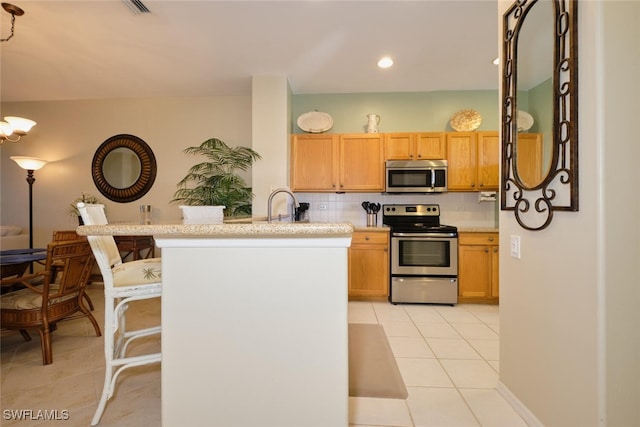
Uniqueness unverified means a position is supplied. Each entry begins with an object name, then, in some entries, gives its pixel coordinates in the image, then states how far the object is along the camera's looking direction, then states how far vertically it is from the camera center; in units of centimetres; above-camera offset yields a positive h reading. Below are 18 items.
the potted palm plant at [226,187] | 301 +34
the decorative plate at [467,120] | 357 +134
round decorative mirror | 402 +74
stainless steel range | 314 -60
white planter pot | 207 +2
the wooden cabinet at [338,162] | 351 +74
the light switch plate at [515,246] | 148 -17
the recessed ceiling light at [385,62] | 291 +178
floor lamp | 364 +69
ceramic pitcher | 359 +131
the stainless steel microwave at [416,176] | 338 +53
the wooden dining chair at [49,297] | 197 -67
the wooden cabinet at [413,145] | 346 +95
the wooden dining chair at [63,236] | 313 -26
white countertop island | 102 -46
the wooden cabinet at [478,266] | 316 -61
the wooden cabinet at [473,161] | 339 +73
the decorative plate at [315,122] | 363 +133
